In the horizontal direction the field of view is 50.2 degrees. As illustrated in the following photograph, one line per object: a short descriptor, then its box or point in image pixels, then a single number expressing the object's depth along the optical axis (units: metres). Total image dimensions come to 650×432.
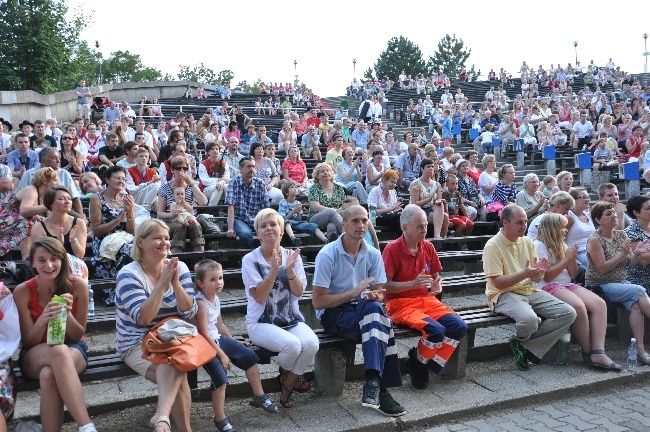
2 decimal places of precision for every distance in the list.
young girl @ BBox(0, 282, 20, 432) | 3.98
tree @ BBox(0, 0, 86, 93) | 22.06
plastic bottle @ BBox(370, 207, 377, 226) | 8.94
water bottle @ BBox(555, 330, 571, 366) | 5.95
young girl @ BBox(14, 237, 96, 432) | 4.04
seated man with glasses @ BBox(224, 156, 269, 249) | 8.07
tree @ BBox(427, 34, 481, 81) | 77.81
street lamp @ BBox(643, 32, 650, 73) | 46.94
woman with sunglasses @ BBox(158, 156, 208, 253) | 7.17
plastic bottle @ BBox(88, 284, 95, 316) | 4.99
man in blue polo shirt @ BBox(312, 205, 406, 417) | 4.84
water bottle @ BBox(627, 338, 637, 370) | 5.96
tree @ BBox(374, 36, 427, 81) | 70.81
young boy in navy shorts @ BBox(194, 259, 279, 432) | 4.42
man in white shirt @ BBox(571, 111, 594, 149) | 17.44
